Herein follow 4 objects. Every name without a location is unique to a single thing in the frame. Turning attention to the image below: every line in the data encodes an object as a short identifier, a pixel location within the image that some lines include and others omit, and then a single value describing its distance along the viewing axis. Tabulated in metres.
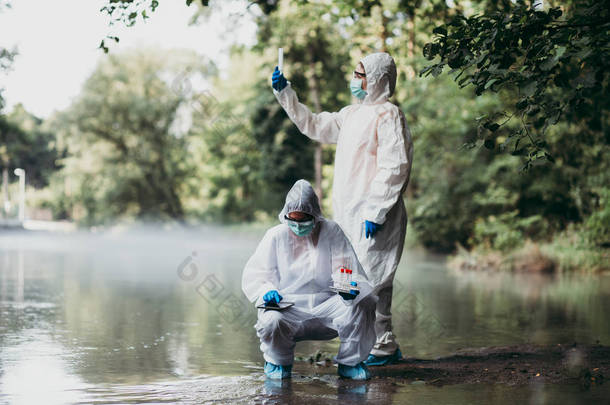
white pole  68.00
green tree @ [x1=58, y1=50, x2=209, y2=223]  46.97
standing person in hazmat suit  6.27
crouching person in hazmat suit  5.63
